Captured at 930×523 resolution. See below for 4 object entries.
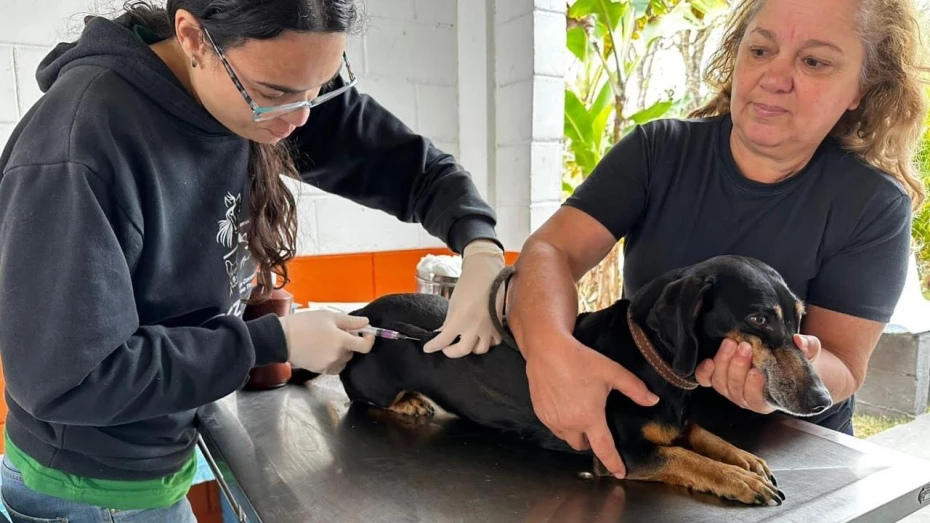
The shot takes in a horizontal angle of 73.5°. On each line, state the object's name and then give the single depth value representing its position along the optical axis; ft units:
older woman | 3.54
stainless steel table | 3.01
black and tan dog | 3.13
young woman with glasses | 2.62
